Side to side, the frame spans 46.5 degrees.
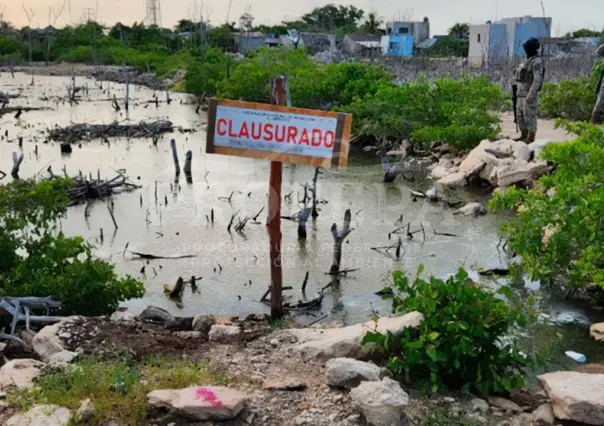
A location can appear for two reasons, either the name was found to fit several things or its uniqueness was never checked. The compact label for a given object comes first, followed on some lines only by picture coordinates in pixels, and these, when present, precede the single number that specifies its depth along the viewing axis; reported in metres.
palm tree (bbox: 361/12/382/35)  59.47
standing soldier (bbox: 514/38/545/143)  11.16
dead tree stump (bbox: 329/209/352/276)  7.36
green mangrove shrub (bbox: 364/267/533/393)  3.85
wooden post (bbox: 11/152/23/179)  11.99
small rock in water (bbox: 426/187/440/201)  10.74
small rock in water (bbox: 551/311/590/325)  6.02
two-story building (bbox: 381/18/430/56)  41.31
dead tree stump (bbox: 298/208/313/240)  8.67
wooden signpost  5.12
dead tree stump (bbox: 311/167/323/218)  9.49
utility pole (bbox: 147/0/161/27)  60.50
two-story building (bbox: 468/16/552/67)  33.76
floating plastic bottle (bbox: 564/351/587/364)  5.21
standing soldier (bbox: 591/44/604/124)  11.27
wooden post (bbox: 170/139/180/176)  12.50
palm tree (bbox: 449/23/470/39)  53.75
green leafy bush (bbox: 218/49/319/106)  19.47
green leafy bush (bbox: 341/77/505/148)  13.28
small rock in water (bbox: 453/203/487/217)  9.93
